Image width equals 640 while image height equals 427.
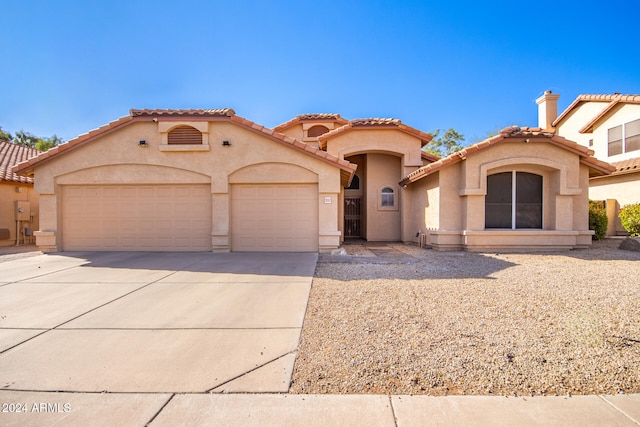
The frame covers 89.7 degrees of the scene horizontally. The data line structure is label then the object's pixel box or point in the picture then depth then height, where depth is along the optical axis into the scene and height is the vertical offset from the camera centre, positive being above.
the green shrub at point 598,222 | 13.34 -0.49
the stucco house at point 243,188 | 11.00 +0.80
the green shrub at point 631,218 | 13.05 -0.33
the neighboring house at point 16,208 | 14.38 +0.17
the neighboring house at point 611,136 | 15.33 +4.06
